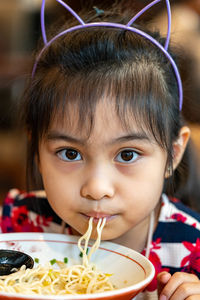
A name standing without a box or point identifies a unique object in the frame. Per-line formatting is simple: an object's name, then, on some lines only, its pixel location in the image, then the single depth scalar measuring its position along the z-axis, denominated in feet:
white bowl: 1.71
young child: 1.84
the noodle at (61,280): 1.69
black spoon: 1.81
